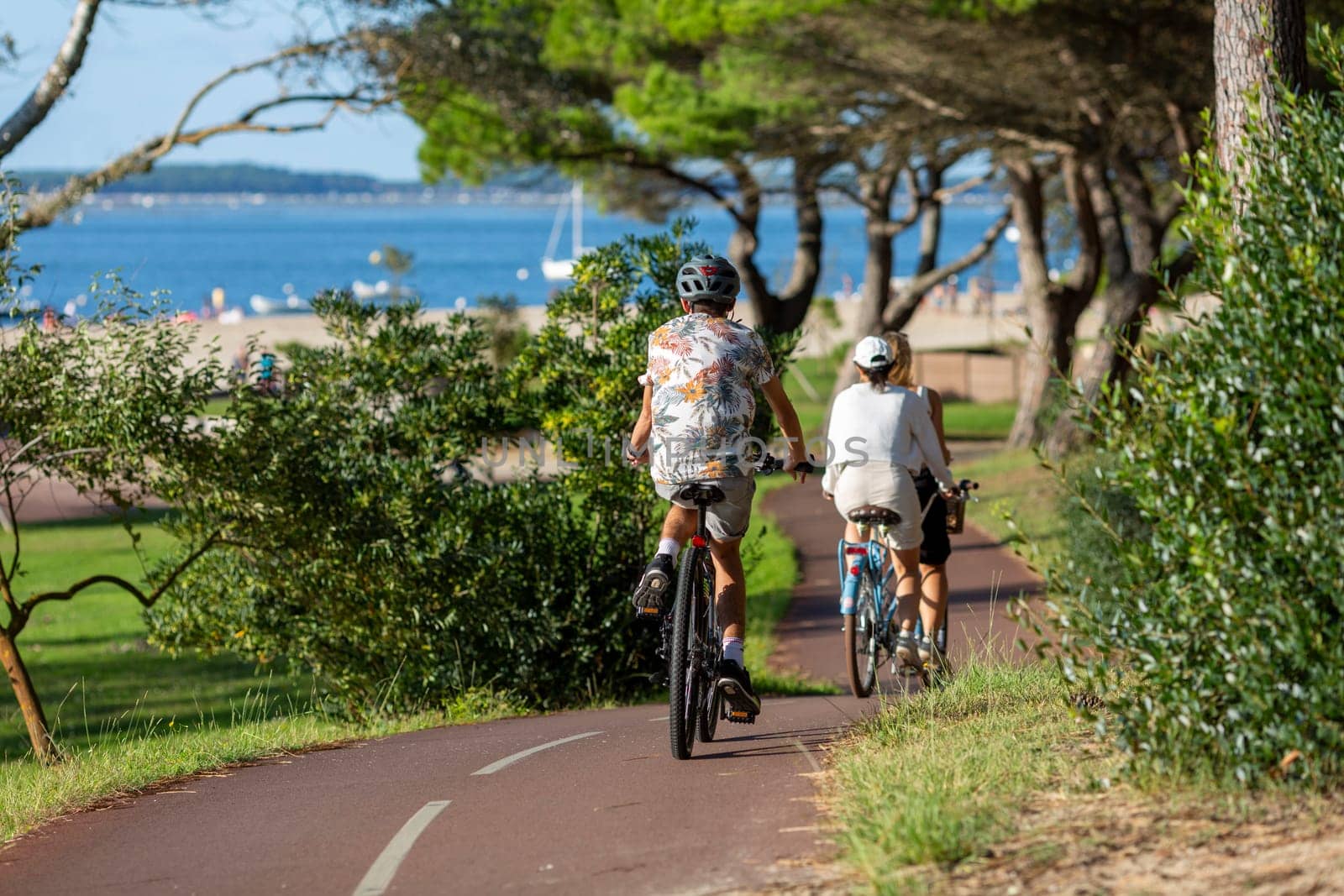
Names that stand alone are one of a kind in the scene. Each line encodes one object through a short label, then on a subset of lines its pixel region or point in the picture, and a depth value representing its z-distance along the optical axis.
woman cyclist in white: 16.33
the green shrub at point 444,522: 19.77
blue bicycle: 17.05
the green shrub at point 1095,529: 26.08
